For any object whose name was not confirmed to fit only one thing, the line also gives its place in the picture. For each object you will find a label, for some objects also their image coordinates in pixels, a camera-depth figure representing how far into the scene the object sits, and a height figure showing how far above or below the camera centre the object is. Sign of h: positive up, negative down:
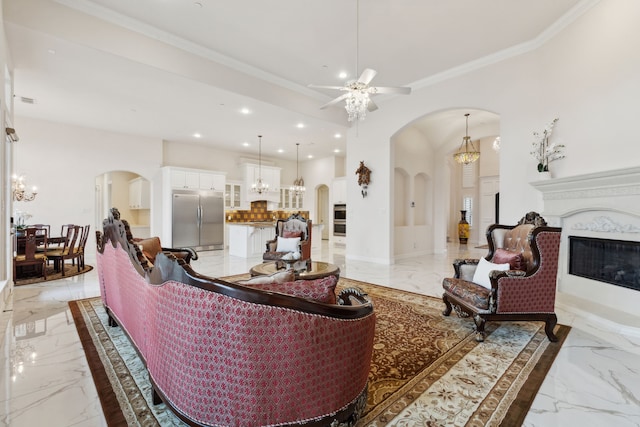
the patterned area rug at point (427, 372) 1.68 -1.15
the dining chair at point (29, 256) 4.54 -0.76
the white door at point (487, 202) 10.10 +0.27
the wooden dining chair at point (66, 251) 5.17 -0.76
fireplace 3.17 -0.30
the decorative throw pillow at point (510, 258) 2.91 -0.49
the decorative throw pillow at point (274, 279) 1.55 -0.37
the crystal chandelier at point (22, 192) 5.81 +0.35
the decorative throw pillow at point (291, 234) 5.63 -0.47
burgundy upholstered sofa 1.18 -0.61
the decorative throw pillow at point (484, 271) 2.88 -0.62
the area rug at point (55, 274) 4.68 -1.15
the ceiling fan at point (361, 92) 3.46 +1.39
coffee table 3.30 -0.72
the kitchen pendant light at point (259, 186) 9.45 +0.74
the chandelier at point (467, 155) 7.43 +1.37
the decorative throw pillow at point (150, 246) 3.47 -0.45
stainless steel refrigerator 8.42 -0.31
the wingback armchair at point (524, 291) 2.65 -0.74
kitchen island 7.33 -0.72
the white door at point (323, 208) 12.26 +0.06
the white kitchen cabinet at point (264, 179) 10.12 +1.05
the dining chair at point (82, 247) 5.59 -0.72
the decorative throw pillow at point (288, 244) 5.45 -0.65
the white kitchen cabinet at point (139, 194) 9.20 +0.49
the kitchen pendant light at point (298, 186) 10.50 +0.83
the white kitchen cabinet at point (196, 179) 8.42 +0.88
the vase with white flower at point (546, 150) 4.07 +0.83
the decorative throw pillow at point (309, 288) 1.44 -0.38
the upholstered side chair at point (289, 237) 5.39 -0.52
